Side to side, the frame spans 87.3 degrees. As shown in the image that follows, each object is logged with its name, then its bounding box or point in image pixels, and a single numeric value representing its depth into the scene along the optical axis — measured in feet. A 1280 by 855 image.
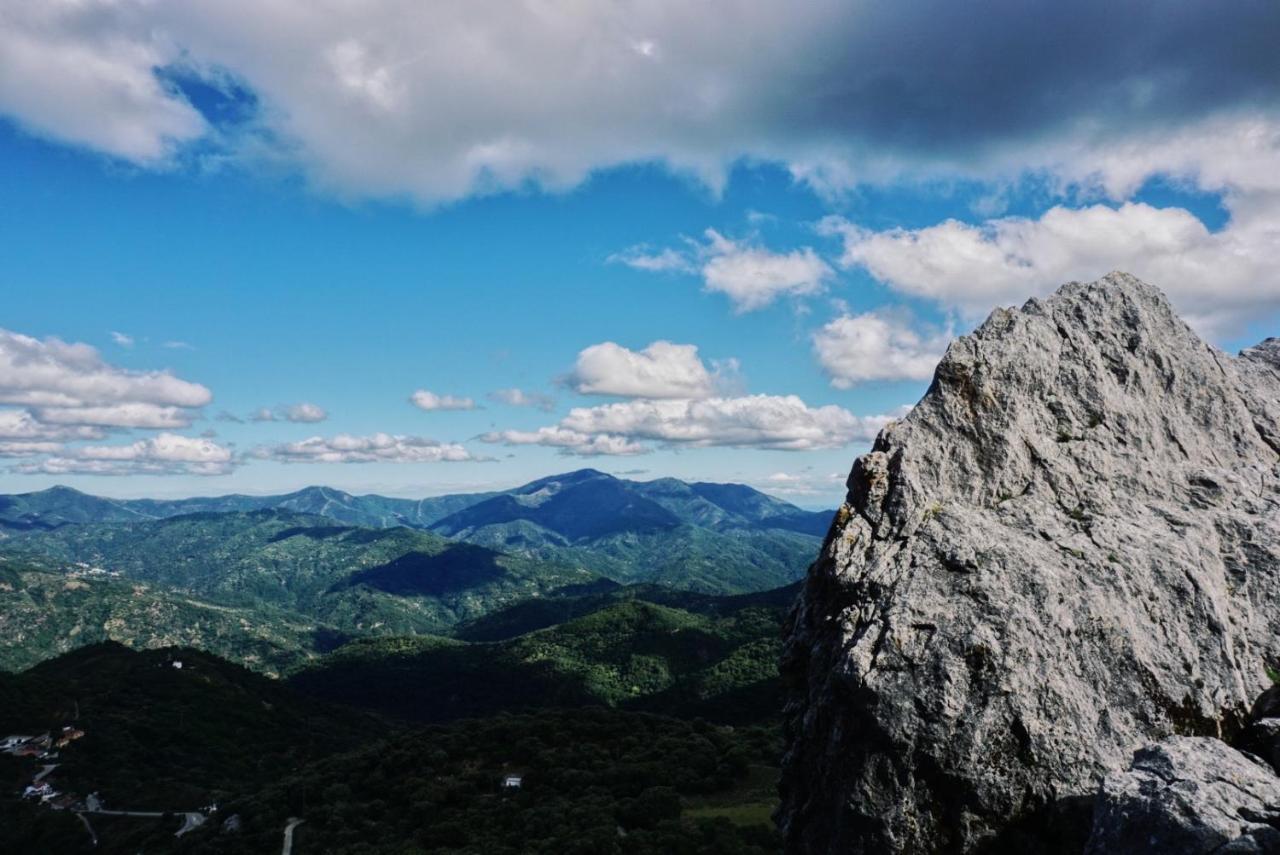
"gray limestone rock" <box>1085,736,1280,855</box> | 37.01
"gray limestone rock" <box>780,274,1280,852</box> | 47.80
